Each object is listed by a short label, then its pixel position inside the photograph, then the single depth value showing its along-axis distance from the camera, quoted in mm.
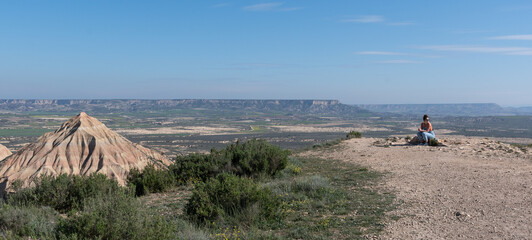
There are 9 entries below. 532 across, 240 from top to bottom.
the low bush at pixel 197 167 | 13039
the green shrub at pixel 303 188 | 9297
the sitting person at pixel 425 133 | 19505
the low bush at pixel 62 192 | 8812
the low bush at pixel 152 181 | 11938
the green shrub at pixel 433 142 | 19141
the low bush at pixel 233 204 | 7203
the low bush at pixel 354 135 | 27894
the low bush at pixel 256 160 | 13047
